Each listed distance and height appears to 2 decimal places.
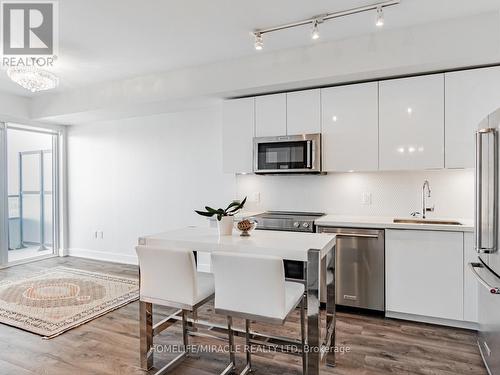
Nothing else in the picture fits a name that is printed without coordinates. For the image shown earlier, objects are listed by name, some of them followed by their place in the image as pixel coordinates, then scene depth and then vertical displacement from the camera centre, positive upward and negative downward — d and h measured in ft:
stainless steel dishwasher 10.22 -2.69
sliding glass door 17.33 -0.40
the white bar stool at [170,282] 6.48 -2.02
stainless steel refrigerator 6.47 -1.07
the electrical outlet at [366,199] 12.16 -0.54
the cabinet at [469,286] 9.16 -2.91
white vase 7.66 -0.96
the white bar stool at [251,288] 5.66 -1.88
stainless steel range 11.08 -1.42
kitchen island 6.00 -1.32
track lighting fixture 8.36 +4.66
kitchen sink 9.95 -1.19
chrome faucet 11.29 -0.48
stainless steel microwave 11.53 +1.15
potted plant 7.57 -0.83
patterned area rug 10.12 -4.24
